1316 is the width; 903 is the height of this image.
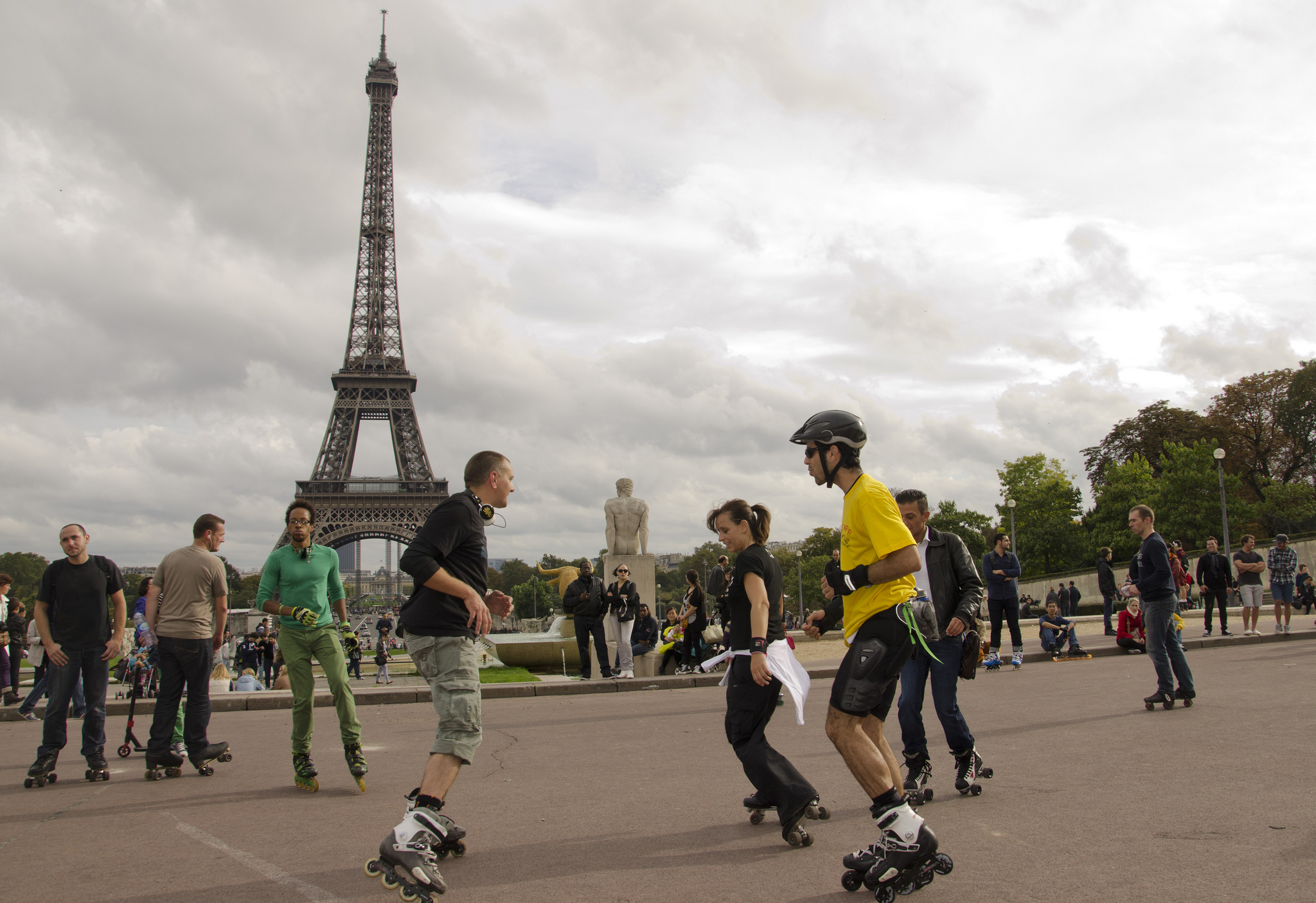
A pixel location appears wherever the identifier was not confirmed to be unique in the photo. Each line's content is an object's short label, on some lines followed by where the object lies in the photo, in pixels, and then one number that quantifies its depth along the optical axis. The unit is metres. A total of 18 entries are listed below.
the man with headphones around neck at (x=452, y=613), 4.18
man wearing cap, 16.62
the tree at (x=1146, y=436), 59.31
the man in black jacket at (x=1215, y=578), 16.25
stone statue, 16.02
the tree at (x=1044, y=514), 59.66
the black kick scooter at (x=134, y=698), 7.76
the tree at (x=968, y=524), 76.62
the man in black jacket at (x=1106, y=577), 18.23
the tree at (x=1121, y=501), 52.16
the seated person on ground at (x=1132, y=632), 14.45
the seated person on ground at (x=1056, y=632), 14.02
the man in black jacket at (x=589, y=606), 13.55
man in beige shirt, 6.73
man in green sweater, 6.16
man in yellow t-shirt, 3.65
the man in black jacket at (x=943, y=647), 5.39
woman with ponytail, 4.51
